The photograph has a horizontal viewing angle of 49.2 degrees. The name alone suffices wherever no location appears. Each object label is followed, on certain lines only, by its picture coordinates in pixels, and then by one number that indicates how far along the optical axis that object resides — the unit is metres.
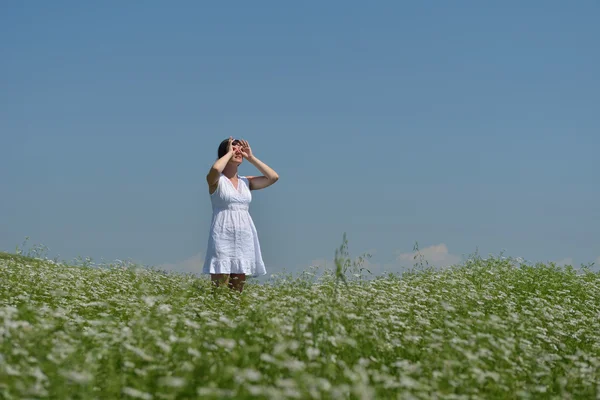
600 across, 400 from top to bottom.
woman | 9.99
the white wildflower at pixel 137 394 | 4.29
